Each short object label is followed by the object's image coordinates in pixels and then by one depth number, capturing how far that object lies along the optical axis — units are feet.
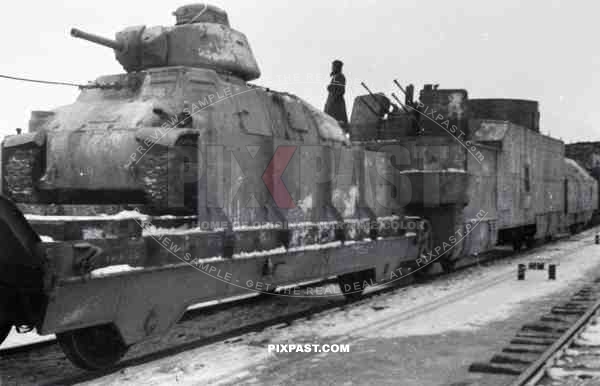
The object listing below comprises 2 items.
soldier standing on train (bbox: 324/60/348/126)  49.63
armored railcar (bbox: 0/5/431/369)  20.89
